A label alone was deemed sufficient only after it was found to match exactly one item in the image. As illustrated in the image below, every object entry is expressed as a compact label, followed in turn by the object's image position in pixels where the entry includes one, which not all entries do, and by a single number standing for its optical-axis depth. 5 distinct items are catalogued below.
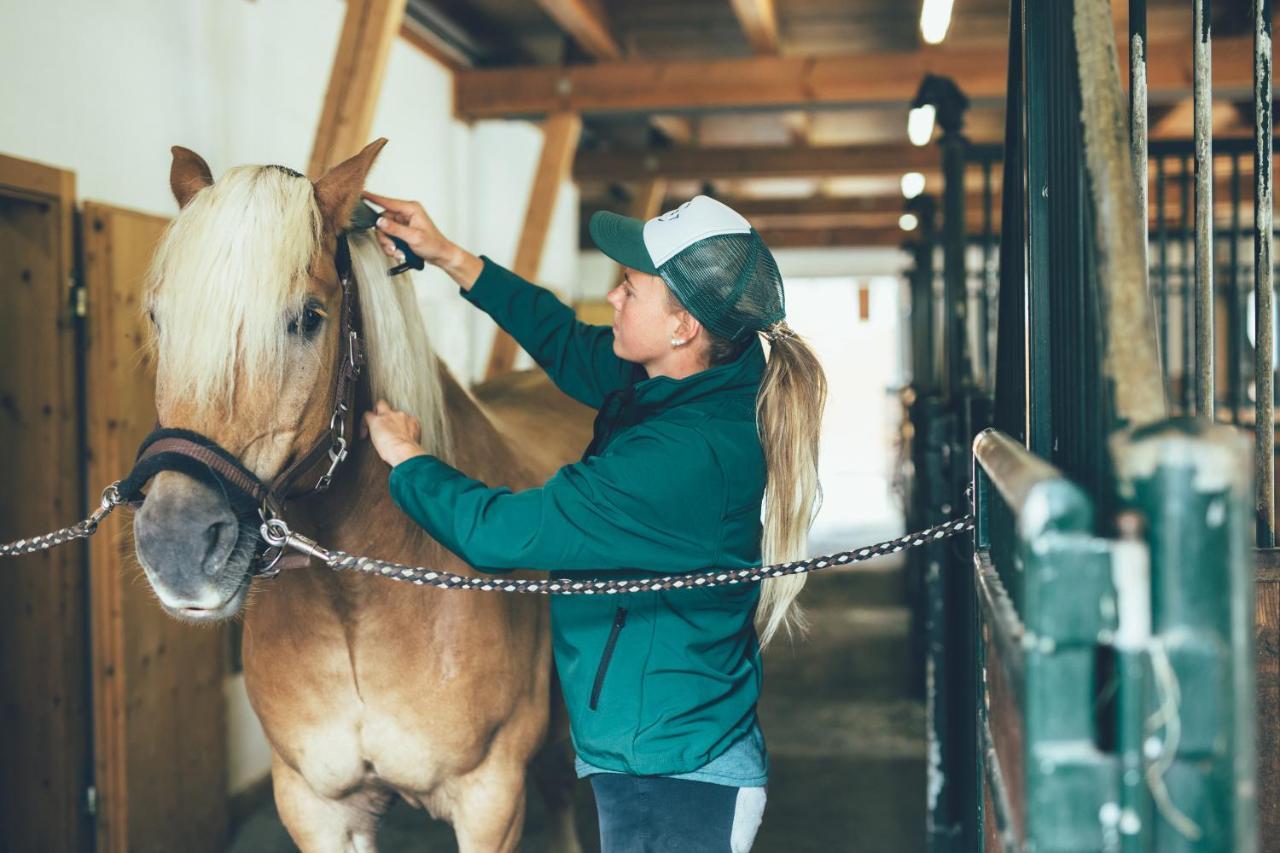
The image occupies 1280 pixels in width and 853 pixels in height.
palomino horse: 1.35
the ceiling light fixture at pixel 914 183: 6.85
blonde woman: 1.37
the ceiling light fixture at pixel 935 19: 3.85
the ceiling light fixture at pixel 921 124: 4.22
